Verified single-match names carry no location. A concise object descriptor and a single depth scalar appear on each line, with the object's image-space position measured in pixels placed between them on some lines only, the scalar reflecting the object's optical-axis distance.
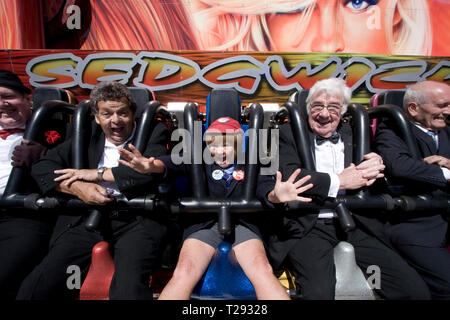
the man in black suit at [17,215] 1.11
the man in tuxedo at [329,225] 1.09
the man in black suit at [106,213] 1.05
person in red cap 1.03
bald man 1.16
